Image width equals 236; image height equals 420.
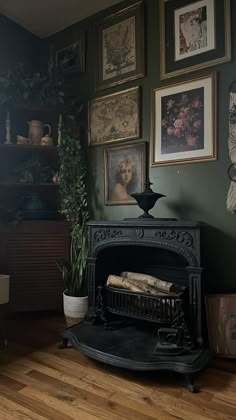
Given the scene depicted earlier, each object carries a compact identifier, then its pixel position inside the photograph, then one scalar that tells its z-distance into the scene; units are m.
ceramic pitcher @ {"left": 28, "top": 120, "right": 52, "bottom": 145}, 2.86
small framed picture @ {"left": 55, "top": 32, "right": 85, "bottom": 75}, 2.92
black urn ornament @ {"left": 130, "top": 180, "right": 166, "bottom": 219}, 2.20
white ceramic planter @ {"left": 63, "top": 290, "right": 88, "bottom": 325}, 2.40
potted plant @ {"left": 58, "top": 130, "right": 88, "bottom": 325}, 2.54
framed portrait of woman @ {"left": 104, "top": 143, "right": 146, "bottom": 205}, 2.55
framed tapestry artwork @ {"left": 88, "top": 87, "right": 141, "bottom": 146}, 2.57
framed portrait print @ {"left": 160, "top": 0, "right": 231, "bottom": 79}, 2.17
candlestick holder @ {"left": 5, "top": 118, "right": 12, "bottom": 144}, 2.79
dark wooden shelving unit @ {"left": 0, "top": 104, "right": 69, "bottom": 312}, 2.62
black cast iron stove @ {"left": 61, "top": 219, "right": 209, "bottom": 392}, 1.75
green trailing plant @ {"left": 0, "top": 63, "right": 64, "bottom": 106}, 2.64
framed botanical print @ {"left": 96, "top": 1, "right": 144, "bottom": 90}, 2.56
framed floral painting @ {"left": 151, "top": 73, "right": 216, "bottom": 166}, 2.21
